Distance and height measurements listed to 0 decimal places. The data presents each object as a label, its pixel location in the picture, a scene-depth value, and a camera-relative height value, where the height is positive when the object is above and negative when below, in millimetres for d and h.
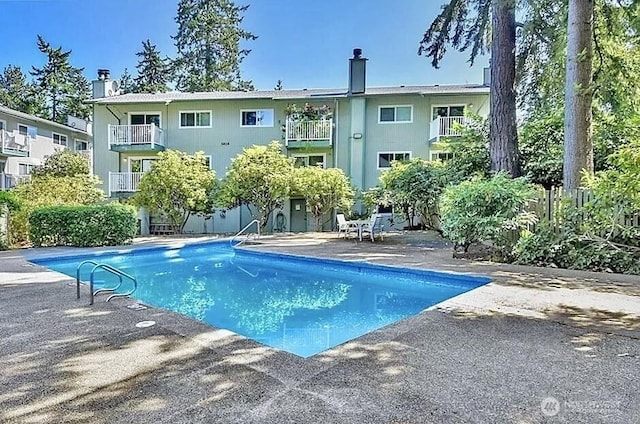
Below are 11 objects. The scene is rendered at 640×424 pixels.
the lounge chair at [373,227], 14039 -662
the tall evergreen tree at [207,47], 32062 +12637
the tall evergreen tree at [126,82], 35922 +11004
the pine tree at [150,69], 34781 +11617
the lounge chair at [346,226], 14680 -662
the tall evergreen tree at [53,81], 35031 +10672
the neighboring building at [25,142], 21203 +3700
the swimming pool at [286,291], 5918 -1679
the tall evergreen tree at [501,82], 11547 +3577
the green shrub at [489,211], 9227 -70
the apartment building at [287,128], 19750 +3887
